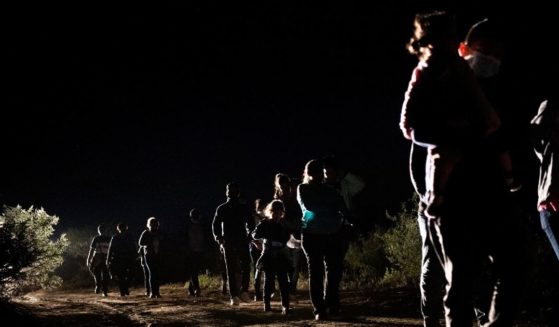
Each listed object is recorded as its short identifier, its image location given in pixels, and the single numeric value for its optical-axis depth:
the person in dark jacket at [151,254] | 14.61
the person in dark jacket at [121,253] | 15.97
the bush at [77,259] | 26.83
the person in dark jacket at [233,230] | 10.62
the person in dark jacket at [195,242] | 14.39
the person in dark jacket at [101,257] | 17.19
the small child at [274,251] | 8.47
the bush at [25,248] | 11.55
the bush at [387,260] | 12.13
